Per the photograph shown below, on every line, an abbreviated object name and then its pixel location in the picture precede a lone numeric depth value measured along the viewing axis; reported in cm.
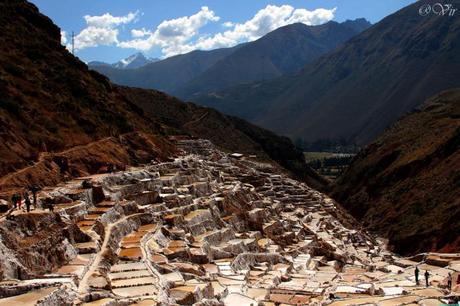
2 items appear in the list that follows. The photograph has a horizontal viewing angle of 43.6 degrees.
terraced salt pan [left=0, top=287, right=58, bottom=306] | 1853
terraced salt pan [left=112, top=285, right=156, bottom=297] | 2267
